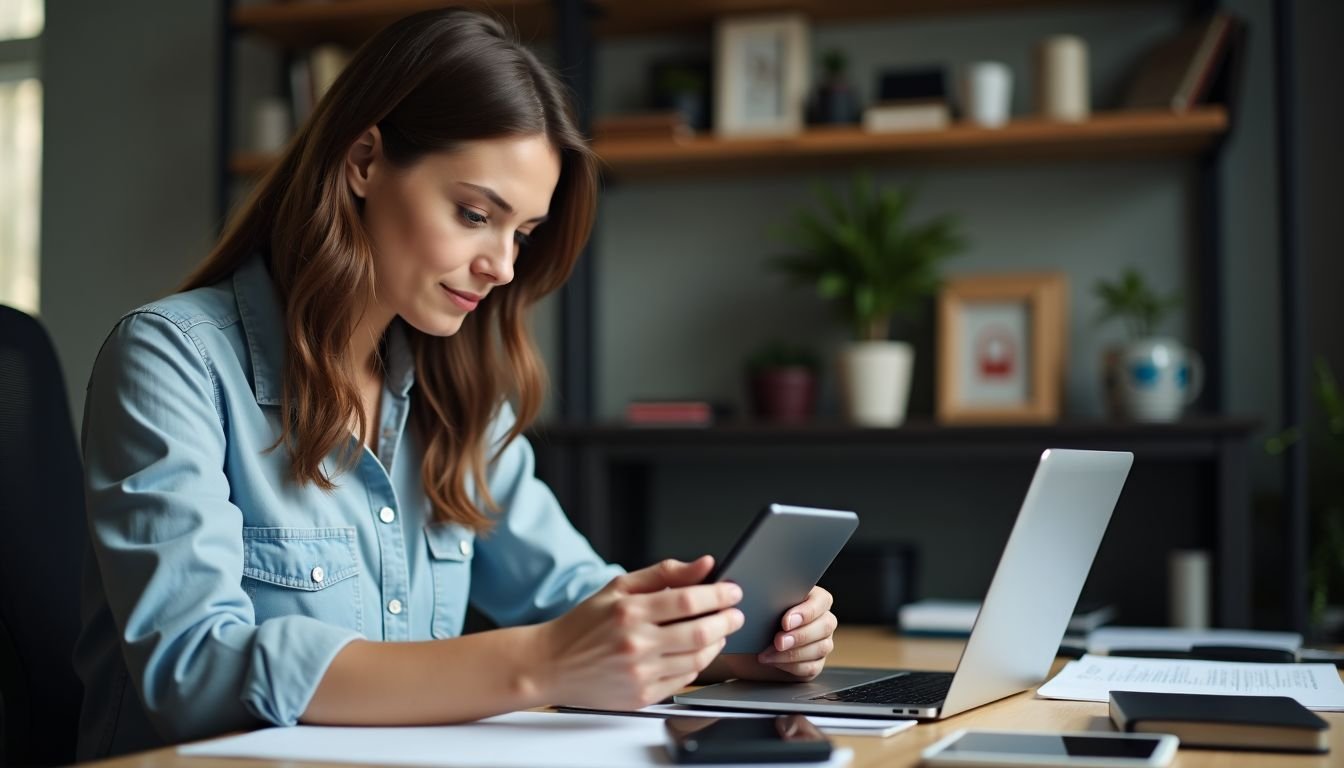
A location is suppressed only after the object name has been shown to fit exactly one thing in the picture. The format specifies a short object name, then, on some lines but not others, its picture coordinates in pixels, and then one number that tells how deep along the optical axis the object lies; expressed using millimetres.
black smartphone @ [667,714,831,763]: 818
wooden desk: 854
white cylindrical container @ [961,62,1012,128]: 2387
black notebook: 888
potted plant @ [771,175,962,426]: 2418
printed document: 1144
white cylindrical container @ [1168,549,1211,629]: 2219
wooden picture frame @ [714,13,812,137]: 2545
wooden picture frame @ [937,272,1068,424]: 2434
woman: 956
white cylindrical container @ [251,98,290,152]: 2807
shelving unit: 2150
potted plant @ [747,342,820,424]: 2498
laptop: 1020
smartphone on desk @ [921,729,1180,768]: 812
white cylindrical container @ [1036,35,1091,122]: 2383
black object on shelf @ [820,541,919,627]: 2141
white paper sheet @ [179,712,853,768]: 847
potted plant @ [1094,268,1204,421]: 2285
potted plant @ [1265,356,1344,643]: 2193
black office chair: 1330
